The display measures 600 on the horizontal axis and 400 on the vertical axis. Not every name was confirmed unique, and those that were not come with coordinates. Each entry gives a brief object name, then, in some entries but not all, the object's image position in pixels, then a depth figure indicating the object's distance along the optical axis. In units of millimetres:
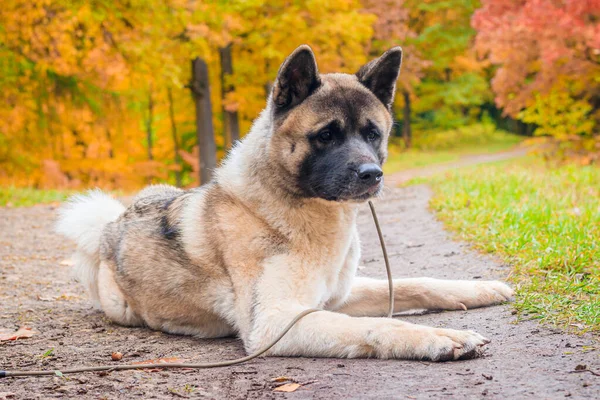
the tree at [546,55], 13367
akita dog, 3748
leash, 3328
